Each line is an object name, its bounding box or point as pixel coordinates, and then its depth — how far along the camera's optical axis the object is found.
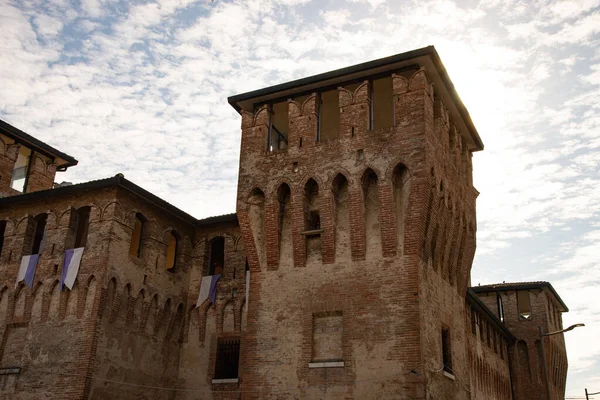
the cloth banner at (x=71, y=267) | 18.86
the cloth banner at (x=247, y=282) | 20.48
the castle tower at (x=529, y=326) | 32.66
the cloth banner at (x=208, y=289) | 21.08
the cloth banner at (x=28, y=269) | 19.67
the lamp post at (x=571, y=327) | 21.74
